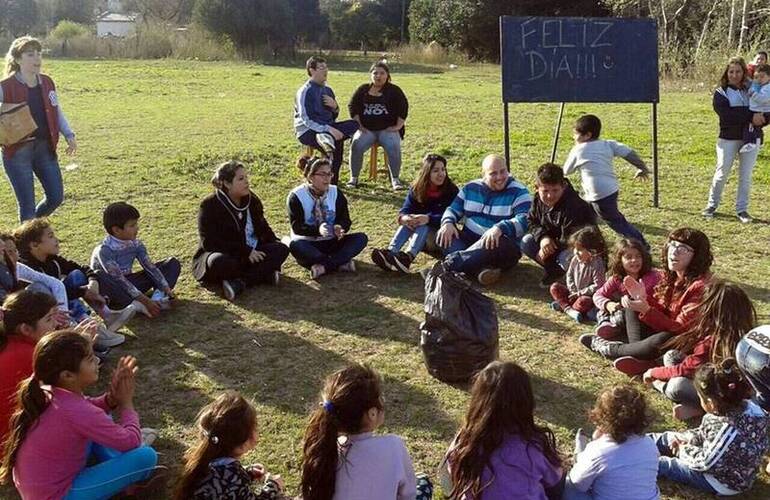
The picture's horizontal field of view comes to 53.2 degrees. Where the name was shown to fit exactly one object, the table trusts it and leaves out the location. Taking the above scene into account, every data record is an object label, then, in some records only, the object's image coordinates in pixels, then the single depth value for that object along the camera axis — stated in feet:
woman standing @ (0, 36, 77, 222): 21.44
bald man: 20.66
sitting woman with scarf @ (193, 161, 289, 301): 20.02
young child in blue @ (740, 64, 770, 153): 25.45
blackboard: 26.81
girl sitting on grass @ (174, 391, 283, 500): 9.86
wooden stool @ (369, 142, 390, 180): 32.81
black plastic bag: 14.90
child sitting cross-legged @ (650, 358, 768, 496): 11.24
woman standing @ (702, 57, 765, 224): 25.30
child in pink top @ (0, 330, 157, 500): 10.37
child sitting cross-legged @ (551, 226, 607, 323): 18.30
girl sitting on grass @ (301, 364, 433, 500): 9.89
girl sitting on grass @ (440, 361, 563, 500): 9.93
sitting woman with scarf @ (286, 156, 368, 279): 21.47
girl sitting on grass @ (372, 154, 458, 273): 21.65
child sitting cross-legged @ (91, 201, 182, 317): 18.42
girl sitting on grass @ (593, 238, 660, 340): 16.42
